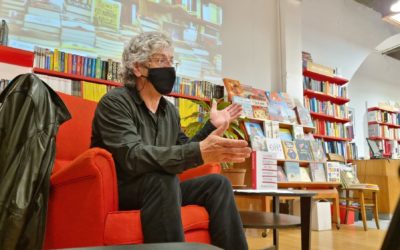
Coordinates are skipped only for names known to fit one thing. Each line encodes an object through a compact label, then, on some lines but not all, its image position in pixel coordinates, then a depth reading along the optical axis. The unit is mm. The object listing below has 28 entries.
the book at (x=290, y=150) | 4090
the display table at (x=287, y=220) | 1595
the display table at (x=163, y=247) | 786
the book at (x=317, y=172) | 4199
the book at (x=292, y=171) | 3991
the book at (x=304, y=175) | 4114
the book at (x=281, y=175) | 3915
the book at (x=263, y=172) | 2186
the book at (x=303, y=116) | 4520
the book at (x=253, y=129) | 3957
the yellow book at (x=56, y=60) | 3092
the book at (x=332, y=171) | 4359
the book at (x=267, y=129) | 4090
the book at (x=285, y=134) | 4298
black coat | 1240
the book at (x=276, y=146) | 3962
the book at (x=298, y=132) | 4356
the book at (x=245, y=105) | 4000
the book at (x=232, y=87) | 4073
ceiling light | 4631
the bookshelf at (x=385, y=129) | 7141
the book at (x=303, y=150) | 4207
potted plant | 2254
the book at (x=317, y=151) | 4309
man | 1201
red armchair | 1183
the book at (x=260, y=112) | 4125
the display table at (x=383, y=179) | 5133
